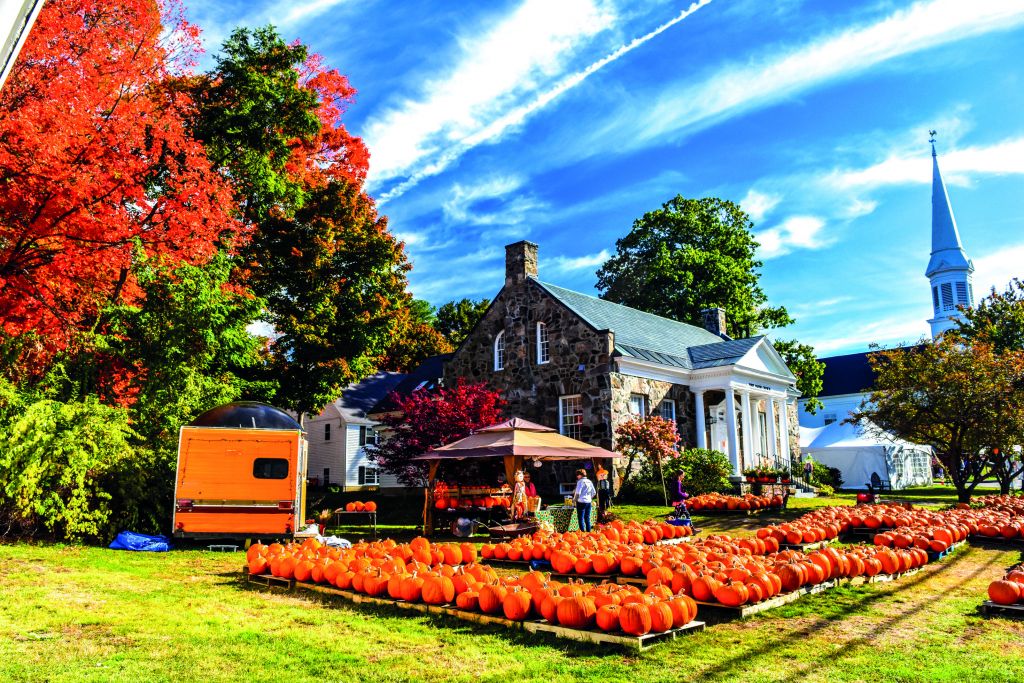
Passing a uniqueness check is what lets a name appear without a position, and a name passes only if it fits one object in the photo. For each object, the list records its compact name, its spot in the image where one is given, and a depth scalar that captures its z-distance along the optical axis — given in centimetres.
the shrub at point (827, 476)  2817
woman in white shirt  1405
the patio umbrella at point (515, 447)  1437
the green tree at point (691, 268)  3812
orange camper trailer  1265
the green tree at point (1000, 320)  3322
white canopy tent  3147
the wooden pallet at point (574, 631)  568
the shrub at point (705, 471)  2166
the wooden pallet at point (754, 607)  670
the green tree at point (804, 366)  3775
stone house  2261
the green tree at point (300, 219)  2039
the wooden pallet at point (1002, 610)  671
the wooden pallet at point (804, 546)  1052
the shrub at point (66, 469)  1186
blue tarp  1231
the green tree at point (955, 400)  1764
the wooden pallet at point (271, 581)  871
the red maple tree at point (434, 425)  2011
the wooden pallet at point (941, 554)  1026
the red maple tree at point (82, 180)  1191
